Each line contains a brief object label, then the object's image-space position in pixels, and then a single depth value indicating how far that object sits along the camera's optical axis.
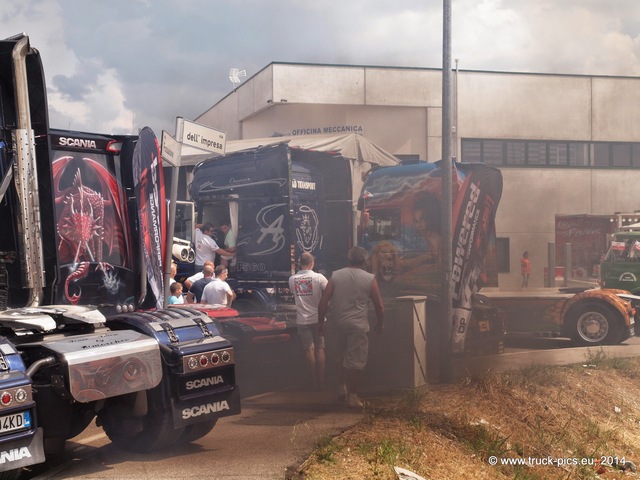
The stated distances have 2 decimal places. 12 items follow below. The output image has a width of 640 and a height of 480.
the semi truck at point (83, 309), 5.14
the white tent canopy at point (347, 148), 13.34
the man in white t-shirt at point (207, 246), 12.48
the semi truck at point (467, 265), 11.94
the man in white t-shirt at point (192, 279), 11.86
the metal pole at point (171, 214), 7.31
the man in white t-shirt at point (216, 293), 10.72
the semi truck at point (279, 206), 11.82
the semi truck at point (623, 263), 15.34
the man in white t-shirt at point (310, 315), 9.52
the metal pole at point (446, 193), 9.88
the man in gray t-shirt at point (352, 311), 8.49
